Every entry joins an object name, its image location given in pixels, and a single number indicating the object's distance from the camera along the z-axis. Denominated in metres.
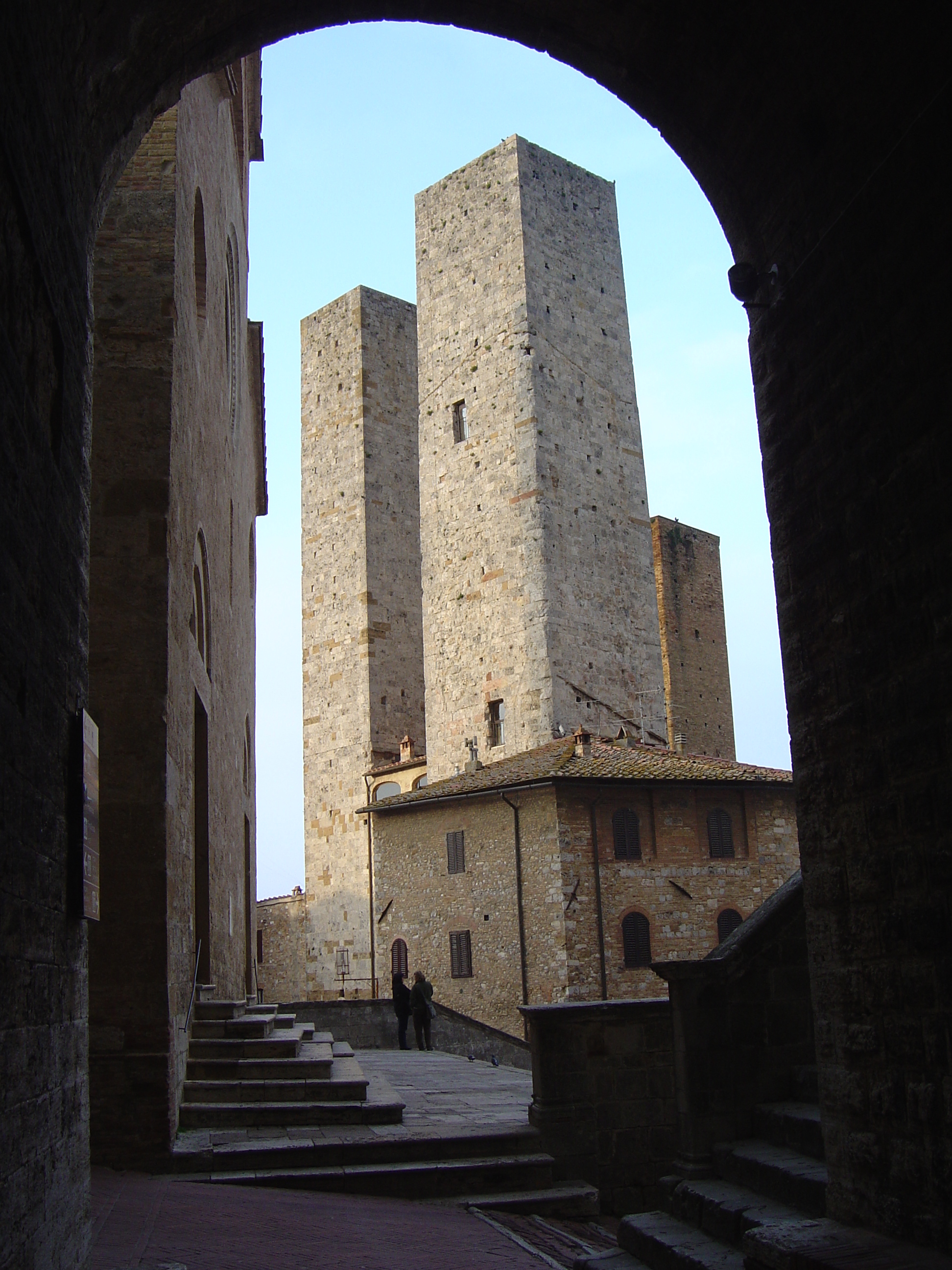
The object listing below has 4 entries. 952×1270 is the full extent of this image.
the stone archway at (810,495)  3.40
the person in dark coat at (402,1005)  16.61
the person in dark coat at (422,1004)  16.42
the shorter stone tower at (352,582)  28.36
